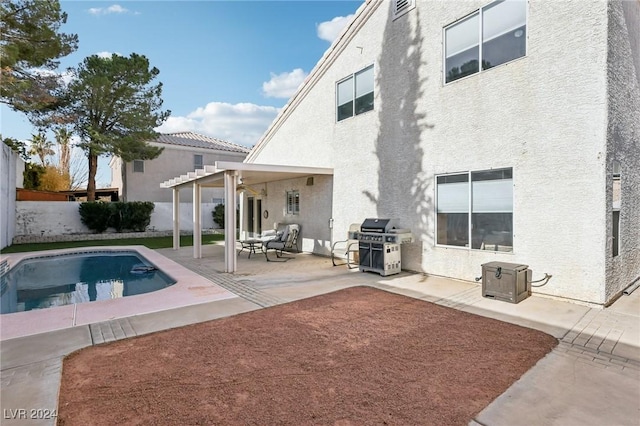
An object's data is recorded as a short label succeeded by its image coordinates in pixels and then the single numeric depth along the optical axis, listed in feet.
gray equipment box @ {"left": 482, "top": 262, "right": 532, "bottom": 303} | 20.83
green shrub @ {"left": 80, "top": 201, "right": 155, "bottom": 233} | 65.98
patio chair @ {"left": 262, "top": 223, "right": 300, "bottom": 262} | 40.27
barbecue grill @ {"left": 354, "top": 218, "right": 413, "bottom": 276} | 29.12
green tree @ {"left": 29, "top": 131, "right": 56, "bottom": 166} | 99.19
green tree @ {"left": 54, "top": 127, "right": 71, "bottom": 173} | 110.97
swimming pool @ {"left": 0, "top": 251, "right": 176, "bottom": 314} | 27.04
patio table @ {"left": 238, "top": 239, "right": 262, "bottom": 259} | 41.56
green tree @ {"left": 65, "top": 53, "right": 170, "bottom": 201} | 66.80
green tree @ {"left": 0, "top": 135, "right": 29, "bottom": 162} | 80.07
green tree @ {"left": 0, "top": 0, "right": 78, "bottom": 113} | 44.68
